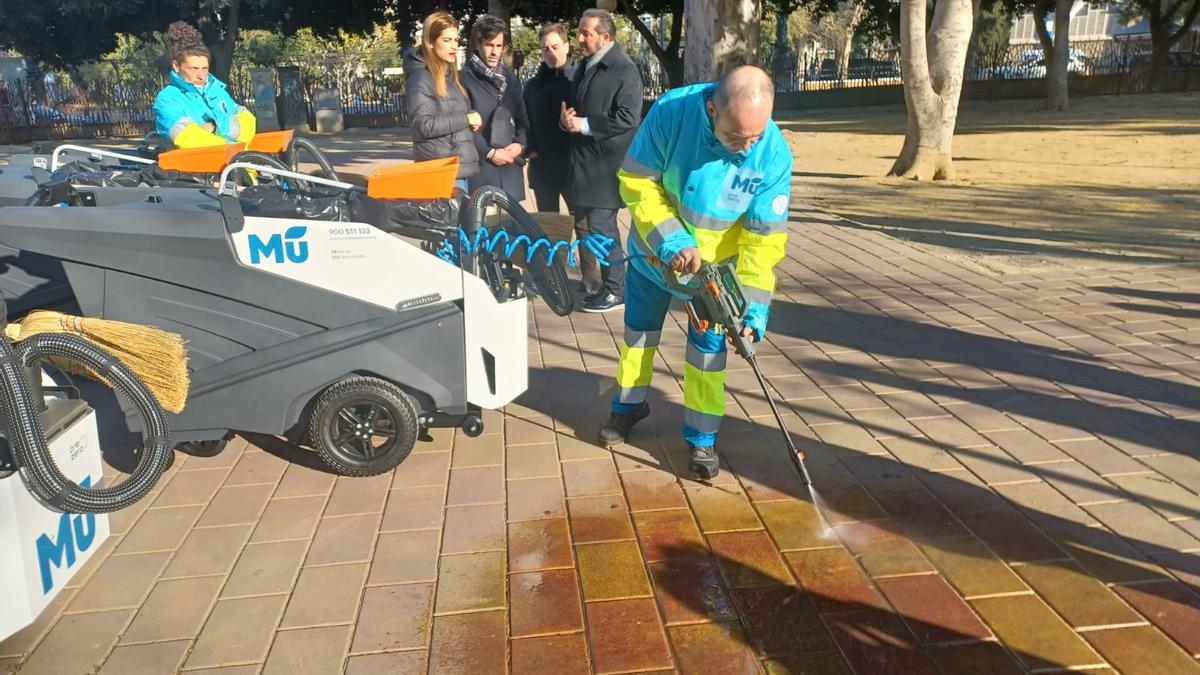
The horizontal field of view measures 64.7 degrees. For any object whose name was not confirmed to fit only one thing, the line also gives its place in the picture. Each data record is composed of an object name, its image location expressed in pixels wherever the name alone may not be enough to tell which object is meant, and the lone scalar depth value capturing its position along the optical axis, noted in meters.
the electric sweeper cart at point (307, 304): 3.46
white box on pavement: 2.45
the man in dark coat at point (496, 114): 5.95
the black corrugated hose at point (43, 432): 2.51
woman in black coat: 5.29
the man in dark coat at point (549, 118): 6.09
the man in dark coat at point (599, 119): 5.71
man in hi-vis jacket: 3.41
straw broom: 3.26
